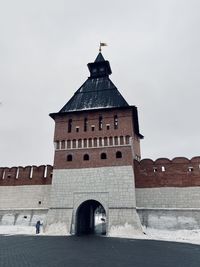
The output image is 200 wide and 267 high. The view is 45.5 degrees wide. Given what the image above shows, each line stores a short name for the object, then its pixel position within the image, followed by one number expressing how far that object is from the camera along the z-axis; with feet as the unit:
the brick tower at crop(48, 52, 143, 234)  61.41
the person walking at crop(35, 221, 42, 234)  61.72
